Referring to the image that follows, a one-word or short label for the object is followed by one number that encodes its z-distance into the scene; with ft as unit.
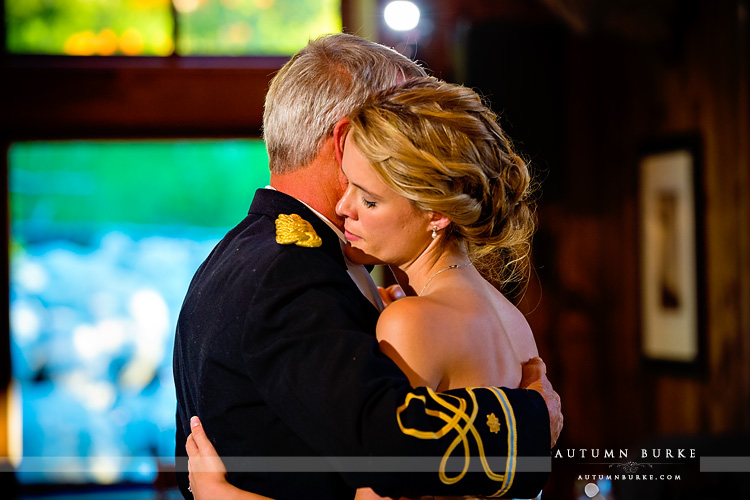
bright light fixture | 26.76
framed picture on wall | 26.66
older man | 7.69
